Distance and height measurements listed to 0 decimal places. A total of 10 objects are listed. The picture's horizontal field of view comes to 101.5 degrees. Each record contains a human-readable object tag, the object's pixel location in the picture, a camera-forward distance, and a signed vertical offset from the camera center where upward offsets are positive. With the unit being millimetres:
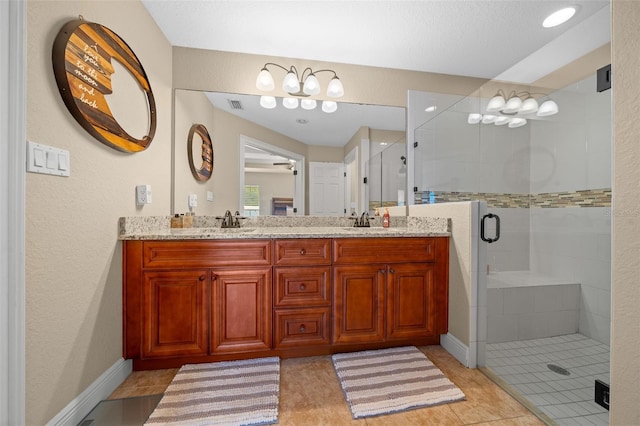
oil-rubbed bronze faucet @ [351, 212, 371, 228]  2283 -80
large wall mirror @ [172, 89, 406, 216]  2117 +500
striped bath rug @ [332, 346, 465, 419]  1304 -951
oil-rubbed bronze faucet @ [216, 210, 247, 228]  2096 -73
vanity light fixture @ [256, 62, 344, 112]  2080 +1033
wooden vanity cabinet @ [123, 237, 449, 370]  1515 -534
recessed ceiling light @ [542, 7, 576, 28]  1666 +1292
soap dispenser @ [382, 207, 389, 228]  2286 -62
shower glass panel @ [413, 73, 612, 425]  1581 -102
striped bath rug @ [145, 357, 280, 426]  1202 -949
